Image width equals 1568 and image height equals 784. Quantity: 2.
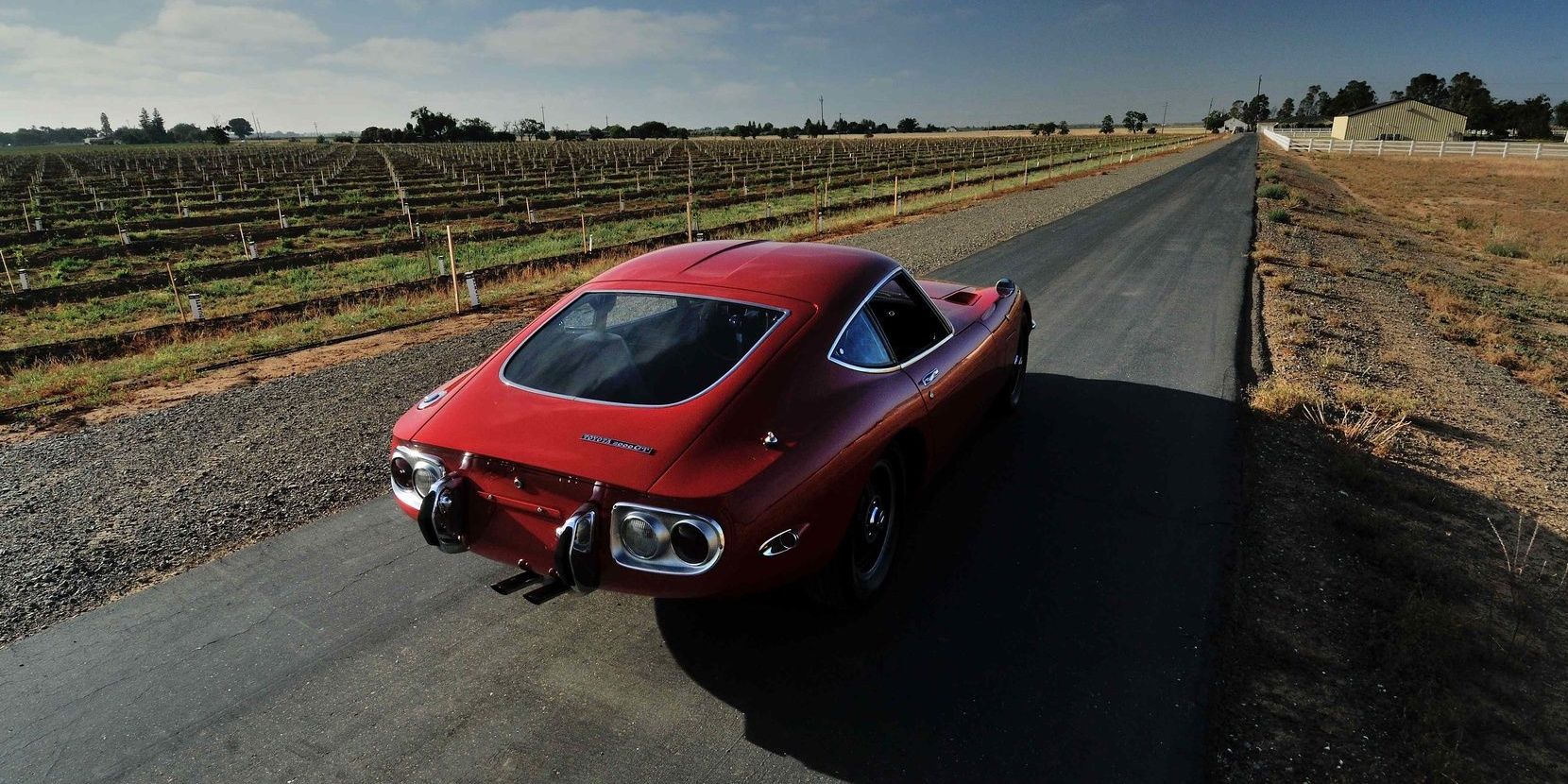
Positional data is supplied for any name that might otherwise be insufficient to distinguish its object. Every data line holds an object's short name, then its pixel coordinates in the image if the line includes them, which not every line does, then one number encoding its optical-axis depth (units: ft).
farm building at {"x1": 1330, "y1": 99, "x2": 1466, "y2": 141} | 287.07
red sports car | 8.81
